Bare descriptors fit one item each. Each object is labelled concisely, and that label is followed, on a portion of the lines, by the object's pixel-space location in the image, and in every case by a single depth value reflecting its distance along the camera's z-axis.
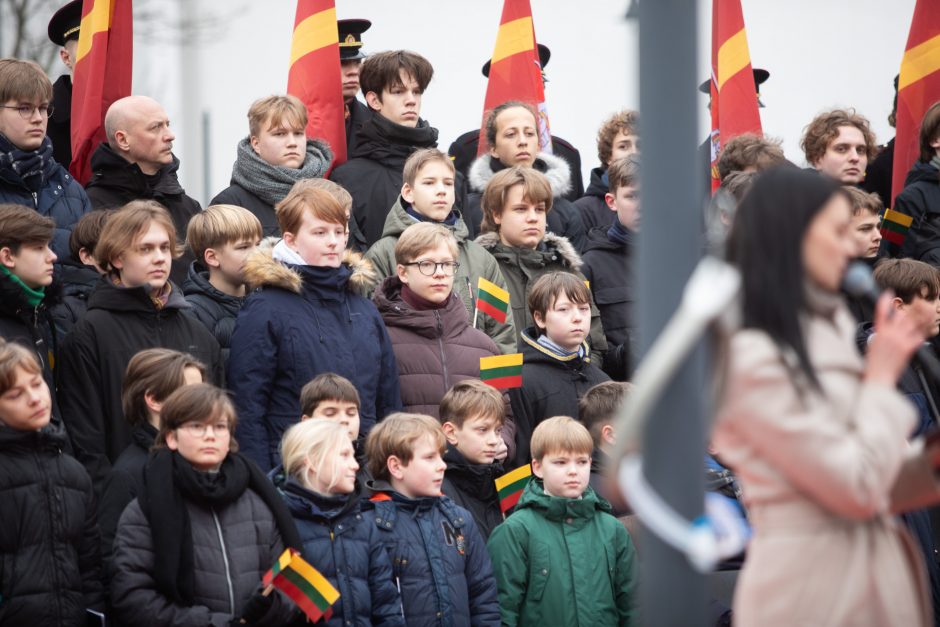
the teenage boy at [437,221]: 13.05
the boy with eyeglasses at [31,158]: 11.80
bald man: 12.81
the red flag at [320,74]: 15.41
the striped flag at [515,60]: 17.29
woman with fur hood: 15.31
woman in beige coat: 5.25
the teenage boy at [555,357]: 12.52
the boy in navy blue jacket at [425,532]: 10.18
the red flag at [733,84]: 17.26
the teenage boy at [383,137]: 14.32
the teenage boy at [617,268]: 13.84
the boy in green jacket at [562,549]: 10.79
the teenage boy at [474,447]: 11.33
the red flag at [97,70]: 14.33
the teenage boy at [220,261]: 11.87
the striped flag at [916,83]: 17.01
